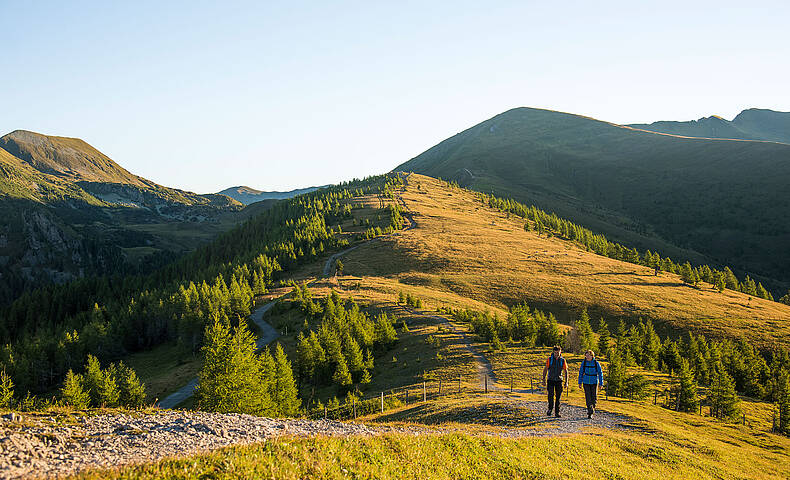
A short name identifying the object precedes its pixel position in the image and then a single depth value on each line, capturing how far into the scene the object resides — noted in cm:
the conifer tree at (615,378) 4300
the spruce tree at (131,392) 5760
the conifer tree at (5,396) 5582
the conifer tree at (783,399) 3947
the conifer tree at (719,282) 12306
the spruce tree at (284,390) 4474
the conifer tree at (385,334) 6525
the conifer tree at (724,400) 4244
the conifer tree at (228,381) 3353
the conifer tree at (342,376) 5397
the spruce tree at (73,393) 5394
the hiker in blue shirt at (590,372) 2306
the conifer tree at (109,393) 5651
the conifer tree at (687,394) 4162
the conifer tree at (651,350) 6097
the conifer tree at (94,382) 5959
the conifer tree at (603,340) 6812
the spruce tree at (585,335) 6139
